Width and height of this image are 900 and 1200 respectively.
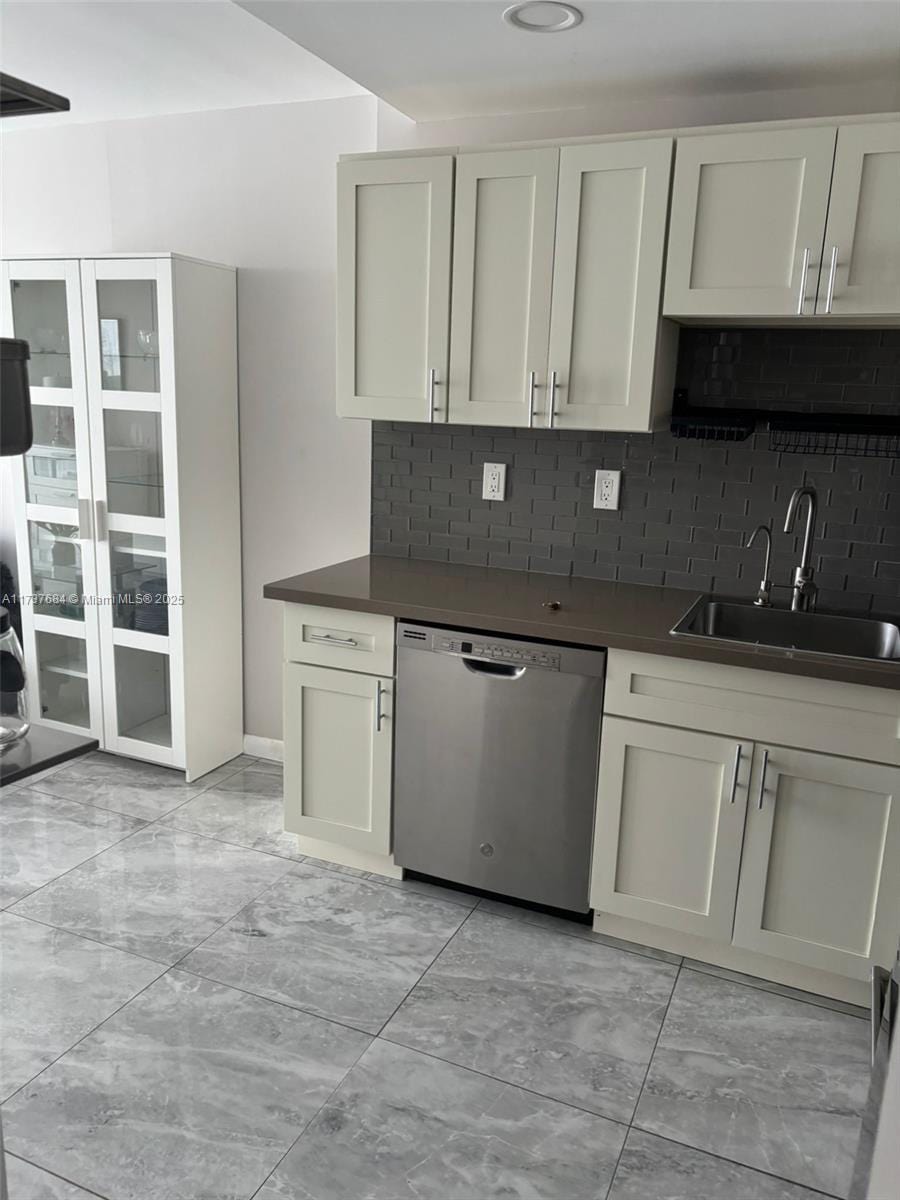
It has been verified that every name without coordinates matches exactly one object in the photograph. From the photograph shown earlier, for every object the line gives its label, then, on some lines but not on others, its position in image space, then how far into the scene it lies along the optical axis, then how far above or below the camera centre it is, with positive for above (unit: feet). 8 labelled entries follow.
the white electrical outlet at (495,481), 10.21 -0.89
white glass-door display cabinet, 11.00 -1.45
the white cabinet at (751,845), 7.43 -3.63
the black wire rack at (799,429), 8.45 -0.16
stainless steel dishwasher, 8.25 -3.32
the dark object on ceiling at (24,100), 3.52 +1.10
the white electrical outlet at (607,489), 9.70 -0.88
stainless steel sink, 8.48 -2.03
